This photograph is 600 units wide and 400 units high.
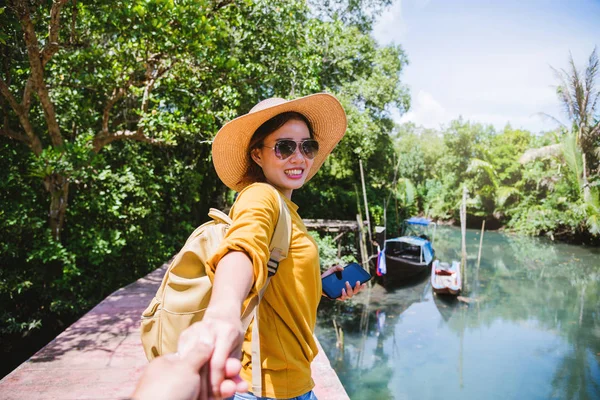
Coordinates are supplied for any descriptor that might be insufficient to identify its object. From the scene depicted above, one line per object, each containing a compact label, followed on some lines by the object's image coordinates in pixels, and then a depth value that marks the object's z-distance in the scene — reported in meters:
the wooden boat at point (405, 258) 12.70
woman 0.56
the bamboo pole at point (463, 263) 13.00
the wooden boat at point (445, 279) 11.82
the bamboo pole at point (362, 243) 12.16
